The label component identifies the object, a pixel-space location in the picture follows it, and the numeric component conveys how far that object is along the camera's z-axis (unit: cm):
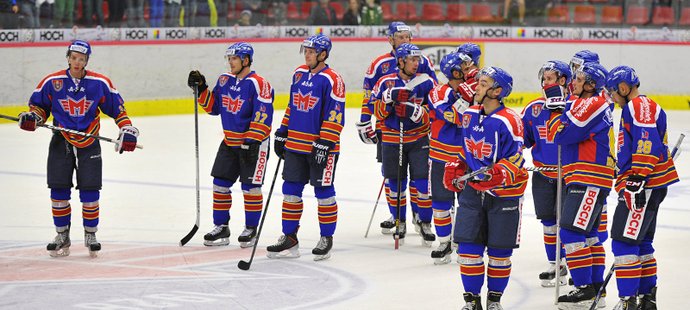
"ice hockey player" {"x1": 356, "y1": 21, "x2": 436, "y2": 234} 1720
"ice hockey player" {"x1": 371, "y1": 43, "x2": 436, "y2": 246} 1650
